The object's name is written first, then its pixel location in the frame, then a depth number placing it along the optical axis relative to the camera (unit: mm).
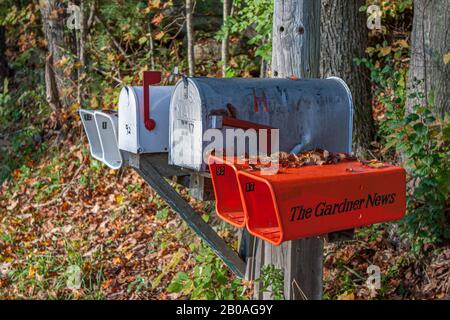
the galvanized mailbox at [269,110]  2498
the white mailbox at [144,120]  2906
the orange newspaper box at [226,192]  2426
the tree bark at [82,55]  7340
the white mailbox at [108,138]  3479
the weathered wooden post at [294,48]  2795
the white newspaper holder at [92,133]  3746
